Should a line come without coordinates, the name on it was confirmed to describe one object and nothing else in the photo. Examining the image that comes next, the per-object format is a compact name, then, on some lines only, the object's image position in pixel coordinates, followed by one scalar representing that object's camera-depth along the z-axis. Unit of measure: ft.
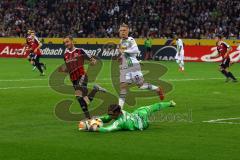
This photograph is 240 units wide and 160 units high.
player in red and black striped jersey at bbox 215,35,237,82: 109.95
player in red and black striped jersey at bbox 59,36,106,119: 64.23
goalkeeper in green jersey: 52.47
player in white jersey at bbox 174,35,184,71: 141.08
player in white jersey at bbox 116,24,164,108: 64.80
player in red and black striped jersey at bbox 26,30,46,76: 130.64
